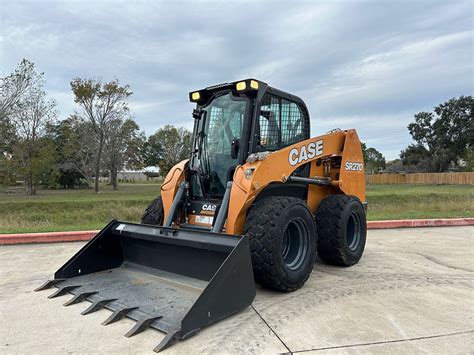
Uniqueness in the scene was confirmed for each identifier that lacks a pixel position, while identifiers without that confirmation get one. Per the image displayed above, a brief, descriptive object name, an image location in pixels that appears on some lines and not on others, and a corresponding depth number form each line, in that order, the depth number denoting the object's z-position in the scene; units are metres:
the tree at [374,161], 80.30
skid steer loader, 3.22
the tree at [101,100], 30.21
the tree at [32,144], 27.67
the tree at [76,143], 34.06
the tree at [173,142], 61.96
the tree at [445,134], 56.38
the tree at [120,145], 34.29
